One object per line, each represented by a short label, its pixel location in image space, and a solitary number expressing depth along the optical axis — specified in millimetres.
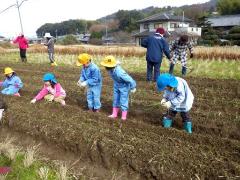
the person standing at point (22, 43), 10575
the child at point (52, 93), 4800
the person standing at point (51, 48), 9844
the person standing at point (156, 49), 6118
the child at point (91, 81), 4281
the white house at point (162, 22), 29890
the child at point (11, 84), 5416
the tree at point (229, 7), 34745
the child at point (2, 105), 3543
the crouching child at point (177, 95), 3273
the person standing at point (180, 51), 6716
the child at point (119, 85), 3914
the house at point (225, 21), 30598
